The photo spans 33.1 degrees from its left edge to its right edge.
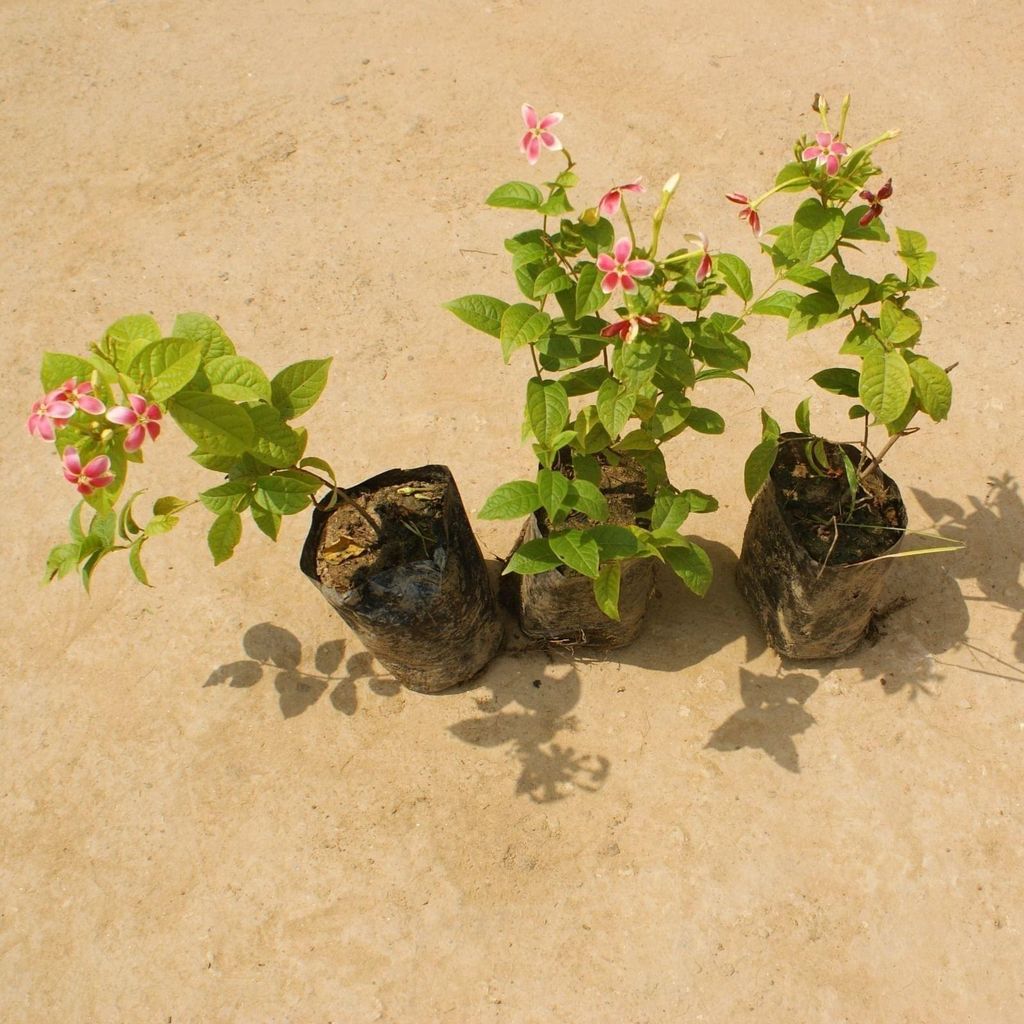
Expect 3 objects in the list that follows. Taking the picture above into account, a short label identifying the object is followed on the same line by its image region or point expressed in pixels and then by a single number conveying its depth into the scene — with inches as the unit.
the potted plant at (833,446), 41.8
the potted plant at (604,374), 40.9
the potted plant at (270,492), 38.6
